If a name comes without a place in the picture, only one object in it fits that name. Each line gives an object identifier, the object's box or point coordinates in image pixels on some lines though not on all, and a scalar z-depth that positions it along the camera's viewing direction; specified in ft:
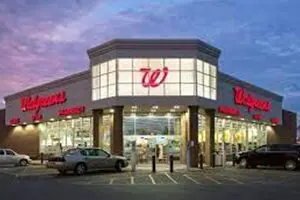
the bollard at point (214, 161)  106.41
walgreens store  106.26
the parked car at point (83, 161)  85.99
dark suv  97.35
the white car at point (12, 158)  116.01
